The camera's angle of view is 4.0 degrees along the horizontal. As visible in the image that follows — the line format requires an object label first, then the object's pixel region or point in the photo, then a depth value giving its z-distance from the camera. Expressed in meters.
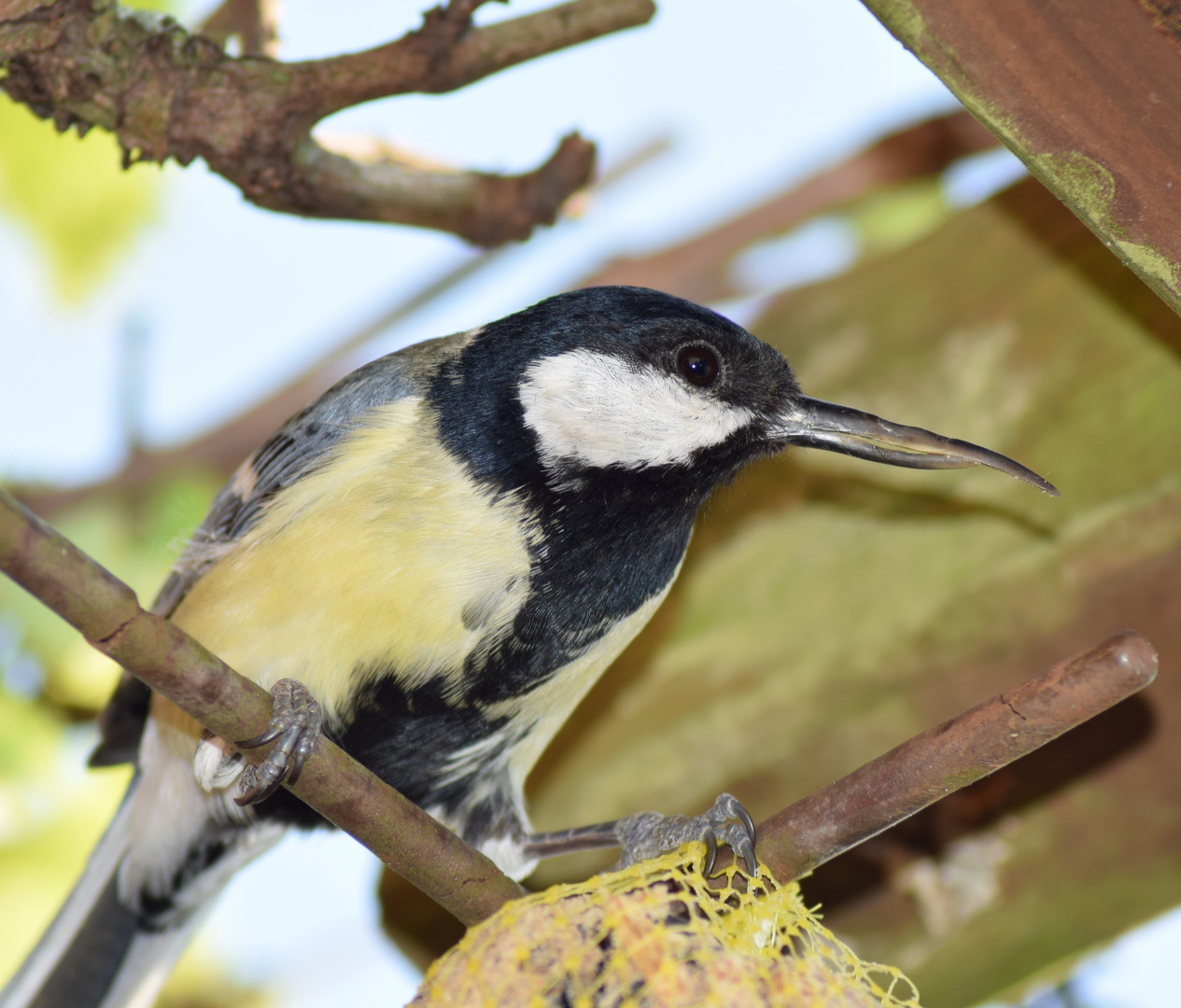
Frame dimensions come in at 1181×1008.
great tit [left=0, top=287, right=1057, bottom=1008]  1.43
